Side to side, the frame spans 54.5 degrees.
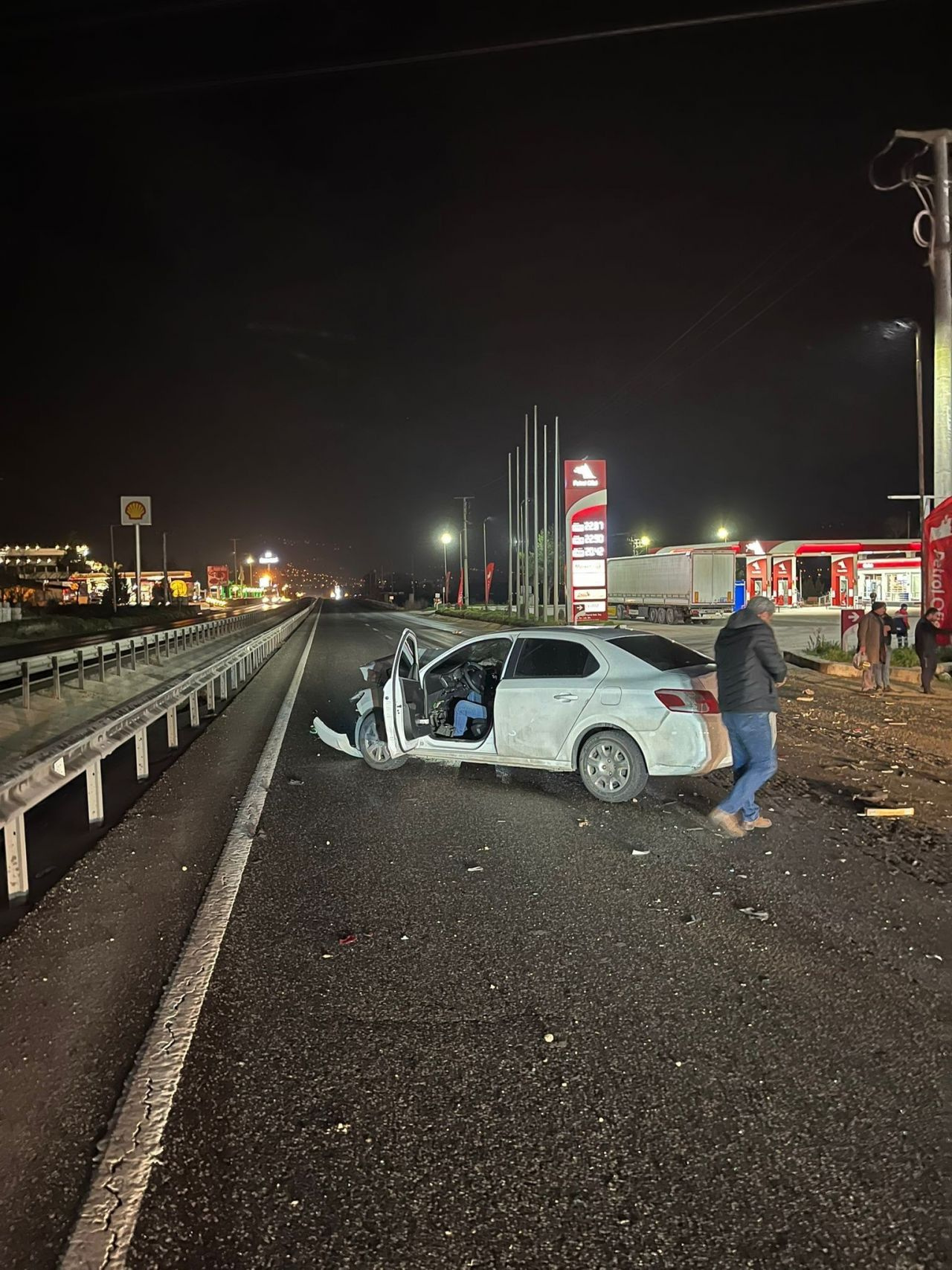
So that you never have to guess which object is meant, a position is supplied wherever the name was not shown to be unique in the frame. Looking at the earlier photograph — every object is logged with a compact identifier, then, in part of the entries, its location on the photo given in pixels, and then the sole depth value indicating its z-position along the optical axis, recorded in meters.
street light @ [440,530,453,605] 85.44
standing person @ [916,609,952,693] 16.12
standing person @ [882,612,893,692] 16.80
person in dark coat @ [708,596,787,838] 6.94
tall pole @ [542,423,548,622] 45.41
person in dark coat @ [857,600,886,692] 16.38
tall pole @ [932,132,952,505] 20.42
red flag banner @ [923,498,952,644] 19.41
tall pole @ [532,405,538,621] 48.28
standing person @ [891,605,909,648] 22.33
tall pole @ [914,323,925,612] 31.93
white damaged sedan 7.68
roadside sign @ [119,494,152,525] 34.75
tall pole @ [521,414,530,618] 51.54
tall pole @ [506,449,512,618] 56.94
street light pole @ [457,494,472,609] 74.69
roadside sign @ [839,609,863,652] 22.08
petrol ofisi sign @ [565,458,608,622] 34.97
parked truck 50.06
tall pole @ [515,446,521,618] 57.53
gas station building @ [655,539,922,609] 59.81
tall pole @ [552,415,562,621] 43.91
